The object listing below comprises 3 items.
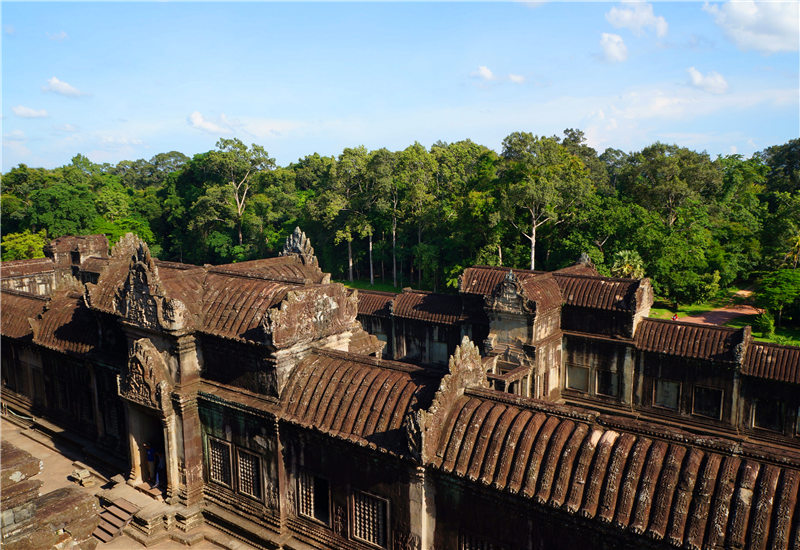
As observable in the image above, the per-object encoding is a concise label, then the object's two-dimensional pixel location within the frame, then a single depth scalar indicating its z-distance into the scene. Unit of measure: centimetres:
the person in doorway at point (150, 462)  1934
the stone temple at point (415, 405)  1075
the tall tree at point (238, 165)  7044
